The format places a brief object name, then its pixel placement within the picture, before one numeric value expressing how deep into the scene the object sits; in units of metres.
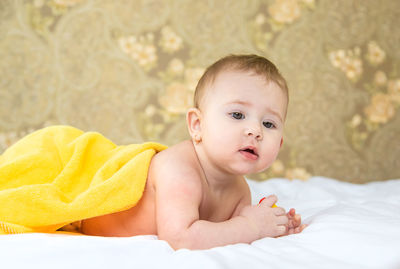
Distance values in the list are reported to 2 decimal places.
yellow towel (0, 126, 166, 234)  0.70
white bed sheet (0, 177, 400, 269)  0.50
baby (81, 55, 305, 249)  0.67
